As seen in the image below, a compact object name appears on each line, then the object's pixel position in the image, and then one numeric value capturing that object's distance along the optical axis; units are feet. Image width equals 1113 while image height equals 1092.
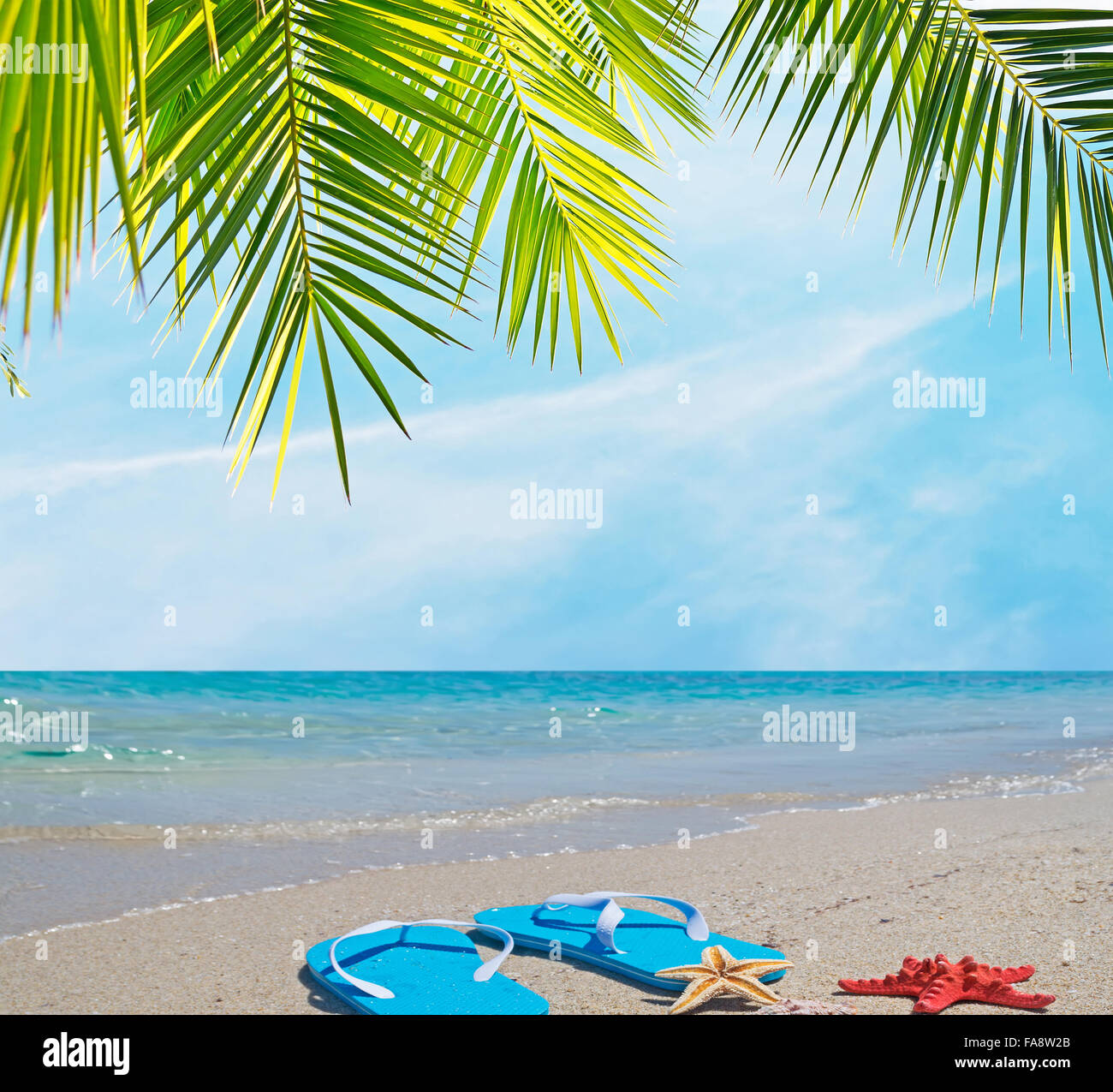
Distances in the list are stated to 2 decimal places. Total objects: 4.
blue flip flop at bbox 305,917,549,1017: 8.59
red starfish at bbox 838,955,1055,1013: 8.39
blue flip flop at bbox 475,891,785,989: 9.58
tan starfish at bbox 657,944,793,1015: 8.43
